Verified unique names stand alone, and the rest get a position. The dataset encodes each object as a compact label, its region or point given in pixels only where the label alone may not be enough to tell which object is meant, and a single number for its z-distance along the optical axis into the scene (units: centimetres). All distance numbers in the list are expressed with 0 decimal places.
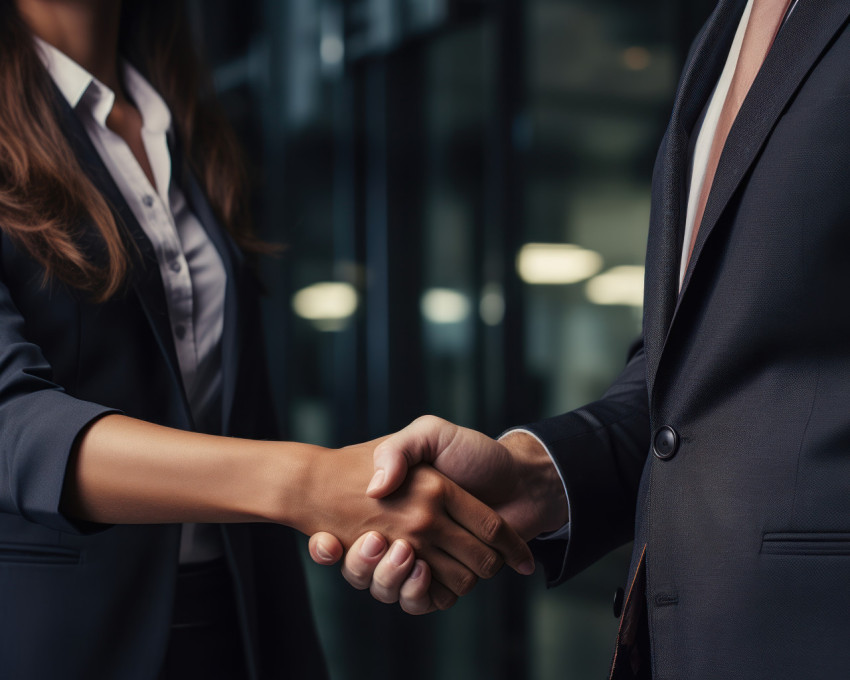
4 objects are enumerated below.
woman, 124
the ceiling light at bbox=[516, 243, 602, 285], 435
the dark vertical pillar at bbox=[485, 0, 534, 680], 445
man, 94
